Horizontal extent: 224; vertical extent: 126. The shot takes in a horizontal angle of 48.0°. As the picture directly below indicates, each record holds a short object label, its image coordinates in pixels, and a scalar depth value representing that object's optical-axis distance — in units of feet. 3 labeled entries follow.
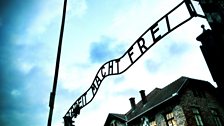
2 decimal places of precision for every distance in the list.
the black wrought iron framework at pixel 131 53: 15.10
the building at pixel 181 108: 69.51
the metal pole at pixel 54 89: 19.01
